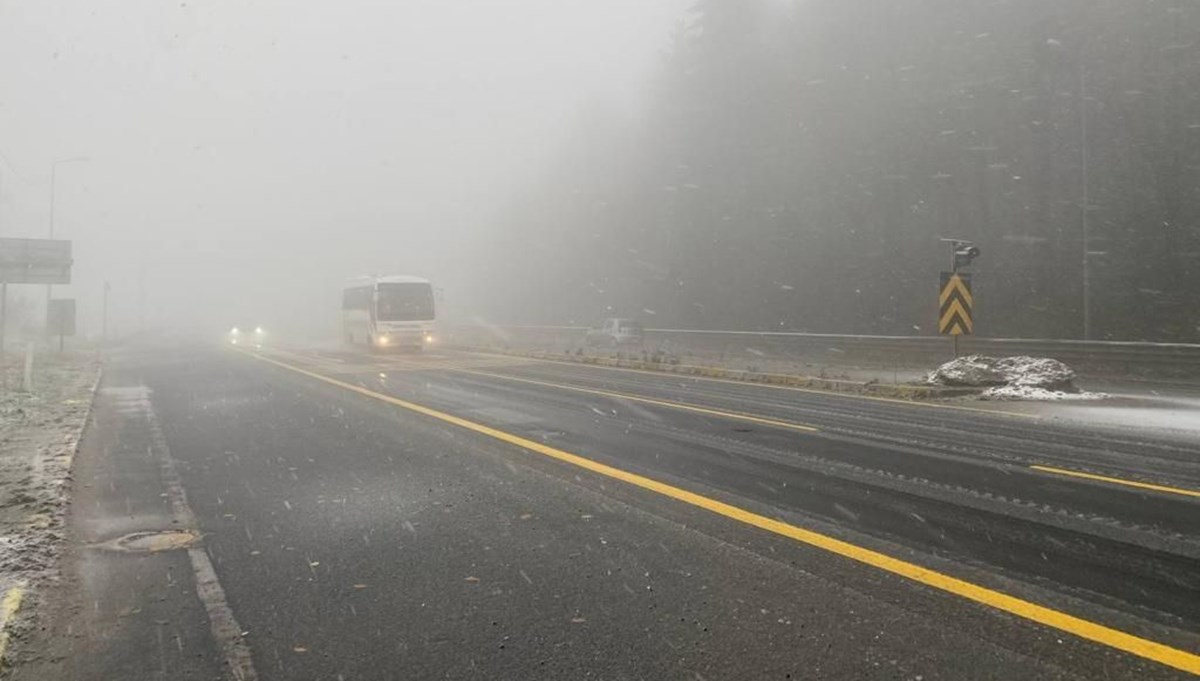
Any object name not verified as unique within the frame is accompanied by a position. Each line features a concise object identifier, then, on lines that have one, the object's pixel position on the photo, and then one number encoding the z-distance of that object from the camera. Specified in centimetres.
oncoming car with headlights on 6748
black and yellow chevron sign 1620
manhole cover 495
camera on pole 1630
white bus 3069
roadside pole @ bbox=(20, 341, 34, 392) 1509
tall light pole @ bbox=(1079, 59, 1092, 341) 1823
